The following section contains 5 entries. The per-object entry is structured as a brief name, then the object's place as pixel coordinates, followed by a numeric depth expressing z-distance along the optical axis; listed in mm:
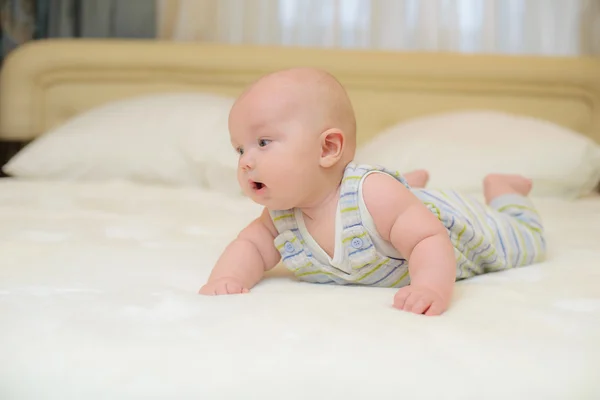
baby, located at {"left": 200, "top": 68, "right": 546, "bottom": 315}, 948
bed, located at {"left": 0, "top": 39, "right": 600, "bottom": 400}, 680
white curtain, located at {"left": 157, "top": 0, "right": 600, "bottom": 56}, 2641
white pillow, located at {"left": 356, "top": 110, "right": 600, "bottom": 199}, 1976
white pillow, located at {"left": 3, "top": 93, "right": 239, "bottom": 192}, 2127
